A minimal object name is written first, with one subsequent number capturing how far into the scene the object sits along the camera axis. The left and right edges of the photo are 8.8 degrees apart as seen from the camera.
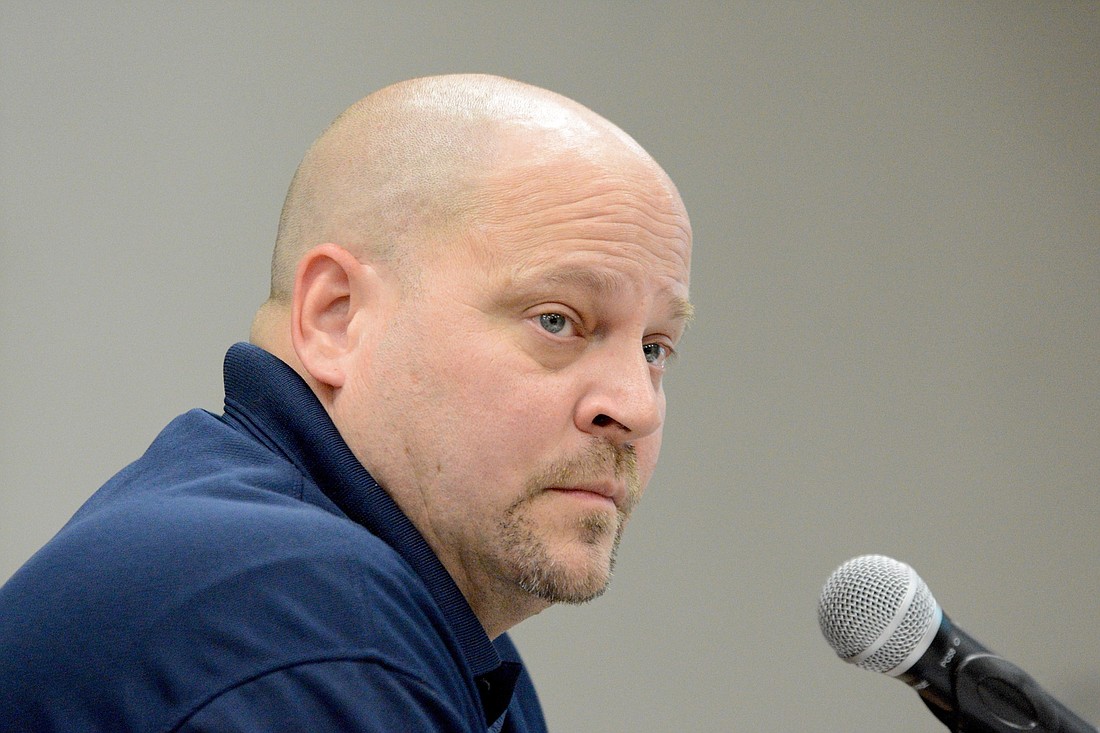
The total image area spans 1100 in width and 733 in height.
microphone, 2.85
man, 2.70
